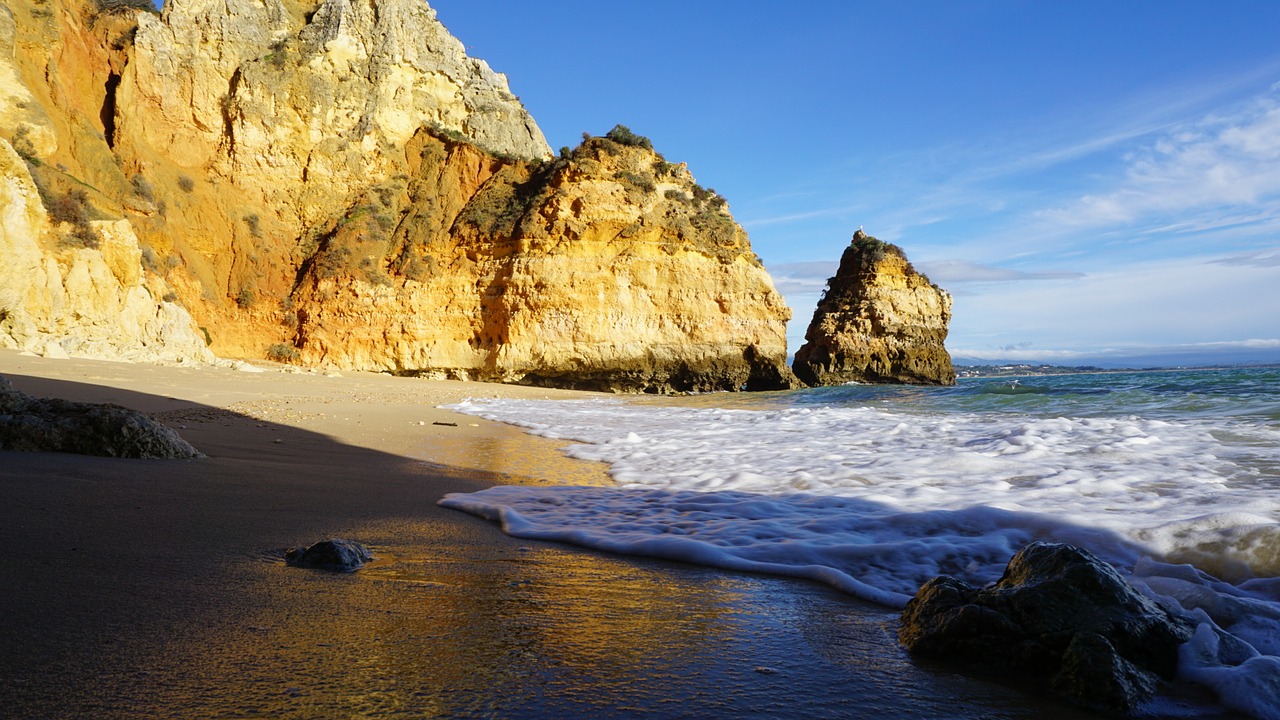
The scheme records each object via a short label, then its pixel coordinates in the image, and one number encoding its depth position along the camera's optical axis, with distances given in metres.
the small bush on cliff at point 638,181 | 24.38
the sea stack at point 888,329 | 32.38
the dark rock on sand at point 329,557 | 2.16
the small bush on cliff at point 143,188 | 20.80
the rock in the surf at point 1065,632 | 1.56
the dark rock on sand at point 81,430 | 3.58
